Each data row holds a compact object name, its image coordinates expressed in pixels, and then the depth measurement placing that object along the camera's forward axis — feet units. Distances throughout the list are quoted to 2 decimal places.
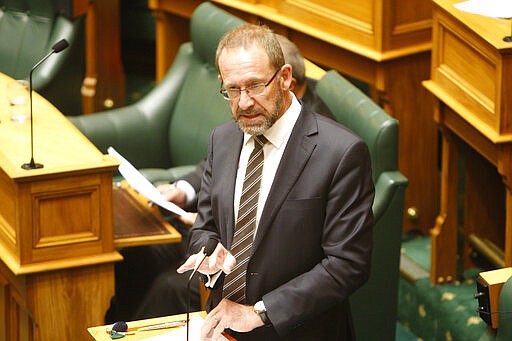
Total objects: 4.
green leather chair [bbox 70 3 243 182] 32.37
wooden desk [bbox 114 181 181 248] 26.00
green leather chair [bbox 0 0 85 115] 41.37
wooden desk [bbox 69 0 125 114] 43.62
